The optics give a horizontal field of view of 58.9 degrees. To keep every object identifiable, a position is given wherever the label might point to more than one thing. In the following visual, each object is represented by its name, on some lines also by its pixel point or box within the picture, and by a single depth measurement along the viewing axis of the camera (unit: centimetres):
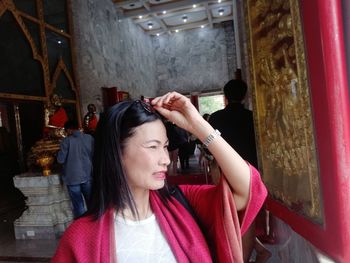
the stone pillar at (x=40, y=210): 443
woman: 106
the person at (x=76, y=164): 425
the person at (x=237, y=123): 257
